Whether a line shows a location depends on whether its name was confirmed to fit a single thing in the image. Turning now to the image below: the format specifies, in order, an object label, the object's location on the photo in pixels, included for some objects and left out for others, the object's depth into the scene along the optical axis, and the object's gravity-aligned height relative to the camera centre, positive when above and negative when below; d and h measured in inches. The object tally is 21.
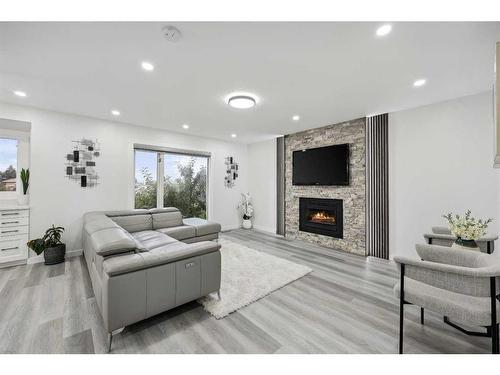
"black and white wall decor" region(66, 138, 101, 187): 148.0 +20.1
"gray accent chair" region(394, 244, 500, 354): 52.0 -27.8
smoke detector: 64.0 +50.4
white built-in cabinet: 124.3 -28.5
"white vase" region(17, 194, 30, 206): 138.3 -7.4
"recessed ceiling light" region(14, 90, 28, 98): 113.5 +54.1
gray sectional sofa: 64.0 -30.6
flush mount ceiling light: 114.3 +50.7
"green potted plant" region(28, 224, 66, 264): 129.2 -36.7
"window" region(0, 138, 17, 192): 142.7 +17.6
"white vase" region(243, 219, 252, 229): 243.6 -41.4
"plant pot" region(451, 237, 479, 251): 75.2 -20.6
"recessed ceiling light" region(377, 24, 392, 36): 63.0 +50.5
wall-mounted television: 164.4 +20.9
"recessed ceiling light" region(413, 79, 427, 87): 97.9 +52.7
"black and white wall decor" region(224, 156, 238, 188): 240.7 +20.7
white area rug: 88.4 -49.3
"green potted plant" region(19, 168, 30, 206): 138.2 +3.2
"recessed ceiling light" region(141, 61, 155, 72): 84.0 +52.1
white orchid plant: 244.8 -20.8
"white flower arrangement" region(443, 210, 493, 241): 73.9 -14.5
